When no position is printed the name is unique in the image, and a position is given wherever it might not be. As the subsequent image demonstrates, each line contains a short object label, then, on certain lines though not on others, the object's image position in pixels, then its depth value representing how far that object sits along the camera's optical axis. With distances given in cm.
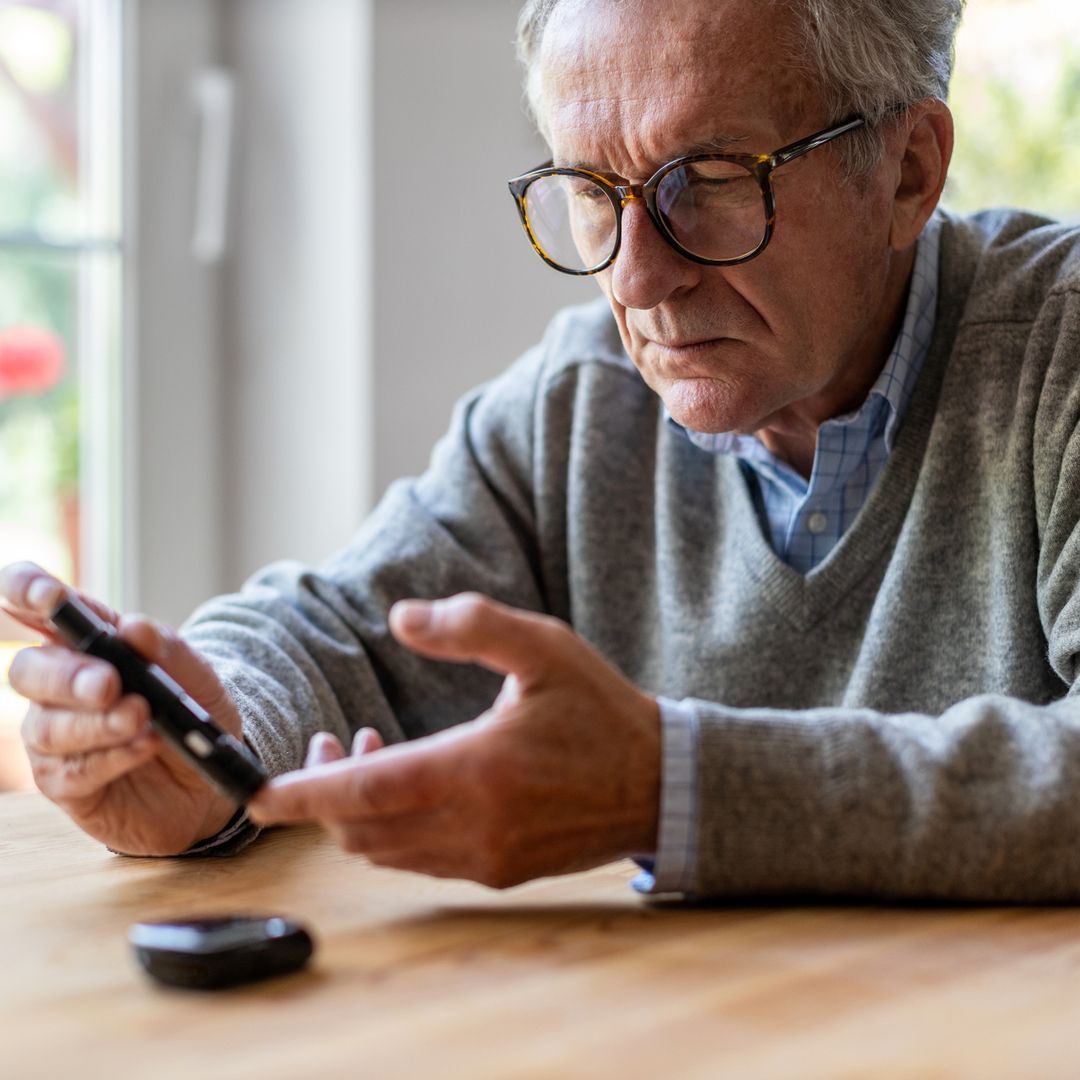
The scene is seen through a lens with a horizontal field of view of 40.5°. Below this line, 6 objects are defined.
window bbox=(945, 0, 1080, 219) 240
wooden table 64
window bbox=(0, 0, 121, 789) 236
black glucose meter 72
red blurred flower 236
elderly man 88
